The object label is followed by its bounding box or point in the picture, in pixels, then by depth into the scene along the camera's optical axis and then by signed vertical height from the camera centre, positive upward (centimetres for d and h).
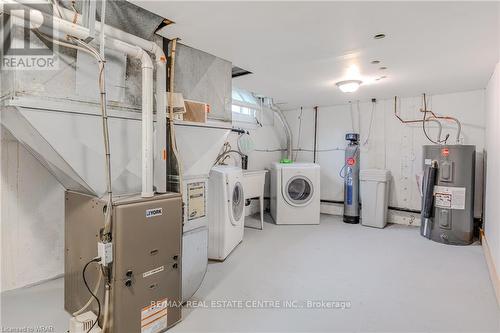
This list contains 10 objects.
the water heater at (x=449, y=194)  361 -44
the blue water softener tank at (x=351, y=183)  473 -39
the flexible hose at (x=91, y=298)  165 -88
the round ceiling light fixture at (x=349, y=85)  345 +94
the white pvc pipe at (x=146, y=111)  173 +29
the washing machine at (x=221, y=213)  302 -62
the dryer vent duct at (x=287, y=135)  539 +47
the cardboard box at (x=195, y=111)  218 +37
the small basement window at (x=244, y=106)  457 +89
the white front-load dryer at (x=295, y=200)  456 -66
